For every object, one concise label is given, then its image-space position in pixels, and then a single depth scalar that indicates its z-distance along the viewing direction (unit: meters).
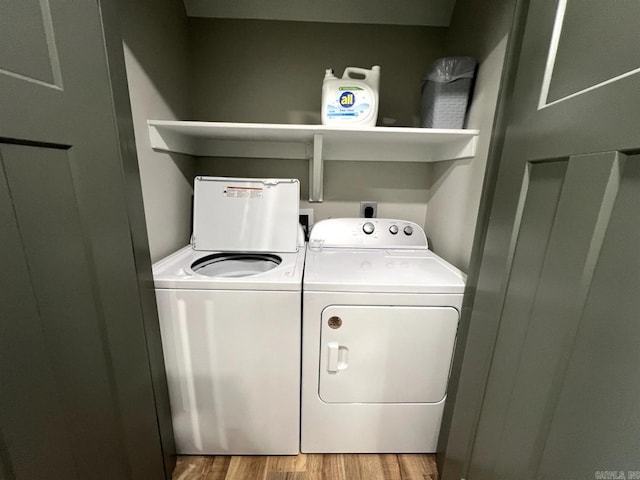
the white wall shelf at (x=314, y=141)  1.39
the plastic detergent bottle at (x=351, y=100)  1.45
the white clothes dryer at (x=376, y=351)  1.23
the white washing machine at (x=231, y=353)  1.21
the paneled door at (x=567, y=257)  0.54
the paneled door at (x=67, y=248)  0.60
